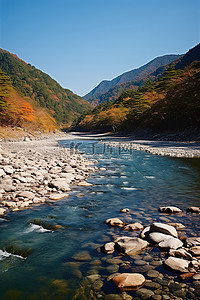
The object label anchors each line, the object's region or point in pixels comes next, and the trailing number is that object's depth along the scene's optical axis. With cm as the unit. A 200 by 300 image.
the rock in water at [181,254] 308
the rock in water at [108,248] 340
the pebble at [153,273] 281
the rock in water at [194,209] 512
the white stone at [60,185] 694
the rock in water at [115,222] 441
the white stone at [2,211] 484
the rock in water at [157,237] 362
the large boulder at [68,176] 803
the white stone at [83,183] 770
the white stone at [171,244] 338
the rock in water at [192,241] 345
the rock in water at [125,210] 517
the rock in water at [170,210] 511
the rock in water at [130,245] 337
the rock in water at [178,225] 421
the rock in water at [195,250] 318
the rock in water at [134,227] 419
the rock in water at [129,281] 260
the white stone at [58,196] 611
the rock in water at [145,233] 382
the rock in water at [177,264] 285
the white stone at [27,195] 594
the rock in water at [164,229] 377
